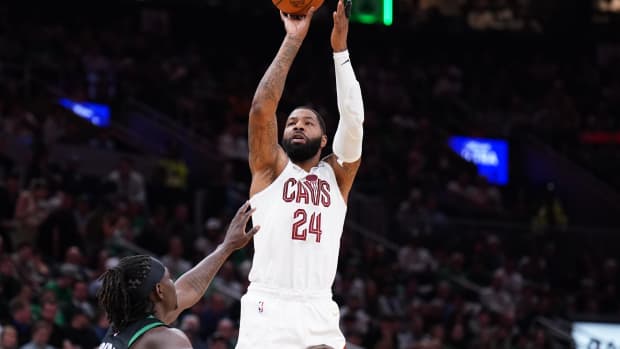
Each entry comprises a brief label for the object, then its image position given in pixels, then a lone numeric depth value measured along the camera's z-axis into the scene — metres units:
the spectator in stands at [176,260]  14.25
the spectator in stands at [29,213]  14.01
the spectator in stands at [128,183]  16.45
